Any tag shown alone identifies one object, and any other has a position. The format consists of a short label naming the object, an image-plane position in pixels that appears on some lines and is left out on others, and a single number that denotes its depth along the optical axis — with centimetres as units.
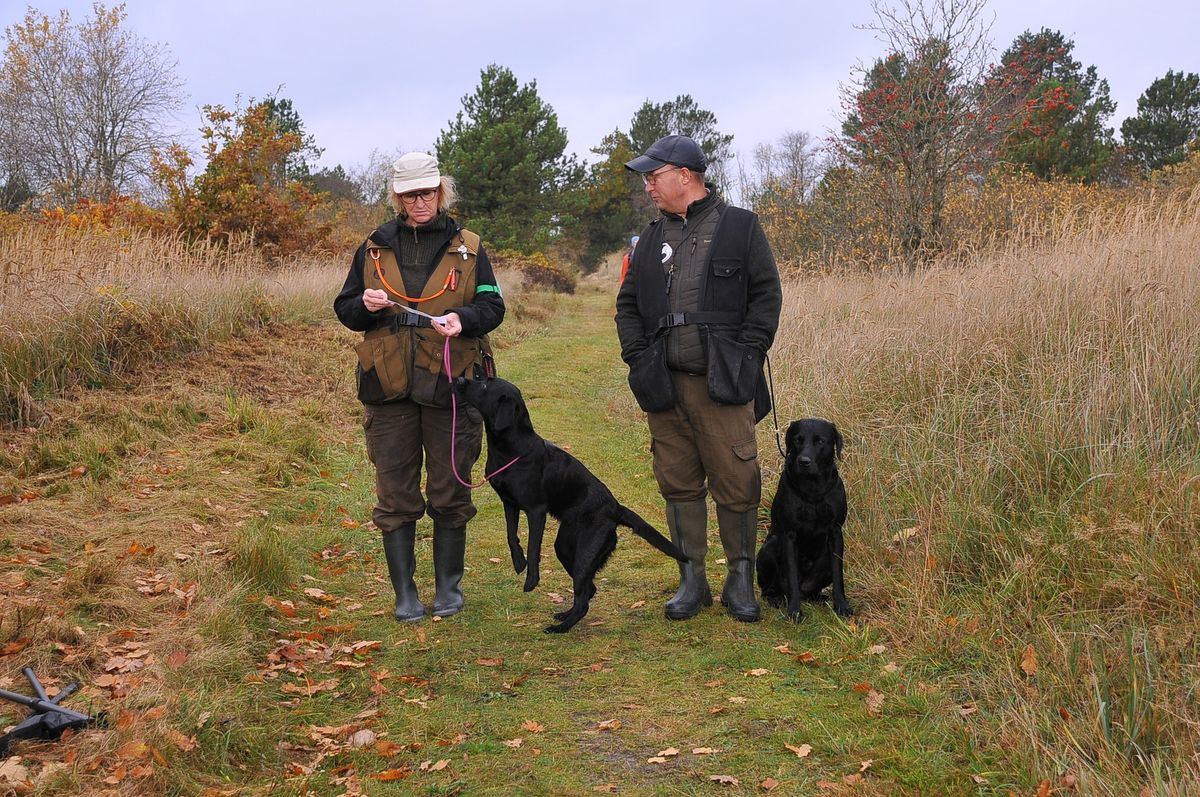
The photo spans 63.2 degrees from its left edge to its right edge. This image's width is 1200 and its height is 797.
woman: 449
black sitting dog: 439
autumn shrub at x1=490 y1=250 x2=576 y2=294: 2520
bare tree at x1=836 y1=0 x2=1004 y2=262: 1126
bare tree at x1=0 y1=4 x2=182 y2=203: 2844
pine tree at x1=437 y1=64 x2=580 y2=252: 2695
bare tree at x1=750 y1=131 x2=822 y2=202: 1623
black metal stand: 303
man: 438
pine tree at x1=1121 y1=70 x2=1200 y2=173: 2797
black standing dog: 439
